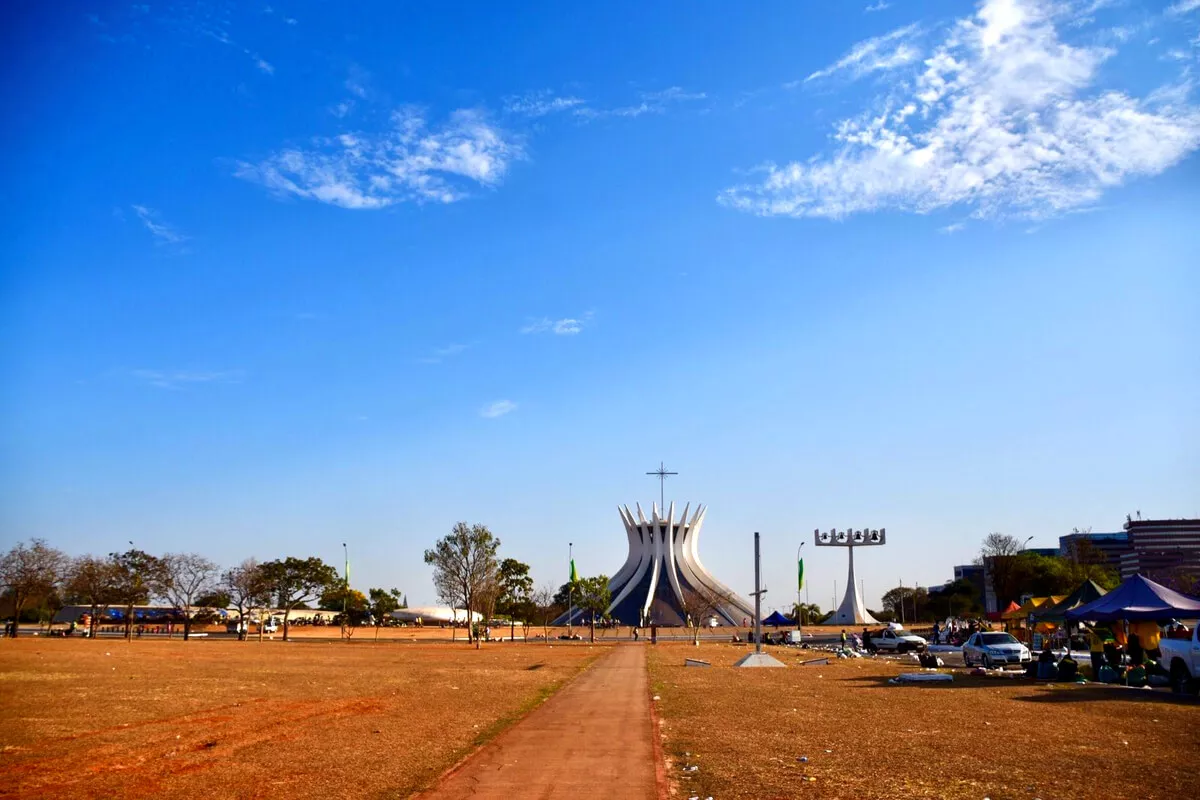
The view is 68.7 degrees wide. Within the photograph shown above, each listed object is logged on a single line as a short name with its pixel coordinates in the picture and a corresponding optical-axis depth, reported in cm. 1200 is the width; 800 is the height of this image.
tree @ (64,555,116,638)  6177
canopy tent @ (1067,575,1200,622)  2270
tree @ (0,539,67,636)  5856
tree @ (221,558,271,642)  6494
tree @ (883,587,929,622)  11512
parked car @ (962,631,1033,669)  2878
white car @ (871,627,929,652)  4305
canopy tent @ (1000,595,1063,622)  4297
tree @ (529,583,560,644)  8506
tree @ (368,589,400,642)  11000
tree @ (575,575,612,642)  7700
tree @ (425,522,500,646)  5869
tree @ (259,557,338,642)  6769
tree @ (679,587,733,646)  7272
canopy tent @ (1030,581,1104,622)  3130
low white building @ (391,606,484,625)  11700
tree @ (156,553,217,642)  6238
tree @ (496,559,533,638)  8288
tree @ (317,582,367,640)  8078
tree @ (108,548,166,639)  6281
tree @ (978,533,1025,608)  8531
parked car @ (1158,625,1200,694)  1883
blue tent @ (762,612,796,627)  8175
